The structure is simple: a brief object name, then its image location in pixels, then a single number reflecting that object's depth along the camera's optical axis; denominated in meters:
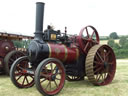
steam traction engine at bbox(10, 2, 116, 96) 3.85
